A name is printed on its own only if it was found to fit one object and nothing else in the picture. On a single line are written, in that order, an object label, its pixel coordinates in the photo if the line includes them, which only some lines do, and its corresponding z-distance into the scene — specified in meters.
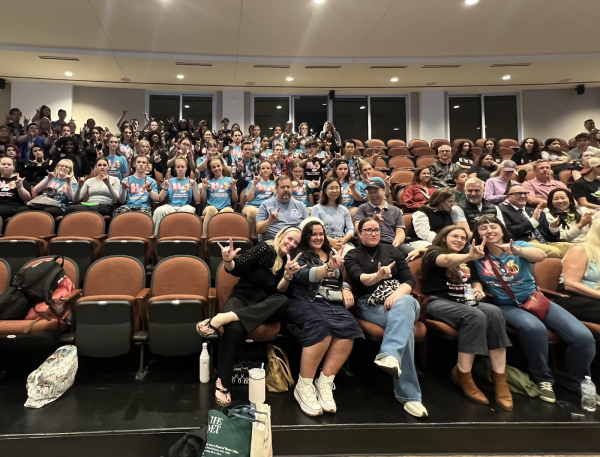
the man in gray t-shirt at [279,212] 3.15
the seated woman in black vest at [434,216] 3.25
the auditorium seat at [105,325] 2.20
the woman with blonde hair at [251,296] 2.03
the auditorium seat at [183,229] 3.11
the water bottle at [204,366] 2.23
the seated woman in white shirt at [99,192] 3.90
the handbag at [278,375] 2.18
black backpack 2.24
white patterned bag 1.96
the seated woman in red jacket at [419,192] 4.00
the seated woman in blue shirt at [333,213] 3.12
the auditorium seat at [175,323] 2.22
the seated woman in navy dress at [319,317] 2.04
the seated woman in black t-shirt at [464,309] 2.11
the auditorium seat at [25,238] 2.94
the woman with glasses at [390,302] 1.99
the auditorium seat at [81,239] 2.97
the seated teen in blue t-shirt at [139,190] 4.09
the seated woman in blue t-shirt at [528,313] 2.17
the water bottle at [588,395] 2.02
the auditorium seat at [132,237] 3.02
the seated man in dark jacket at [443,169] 4.41
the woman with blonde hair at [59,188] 3.84
